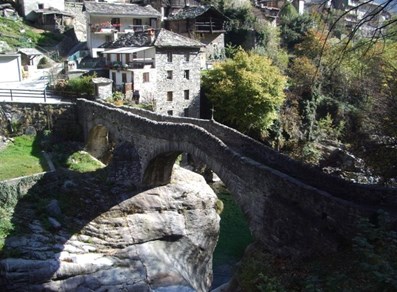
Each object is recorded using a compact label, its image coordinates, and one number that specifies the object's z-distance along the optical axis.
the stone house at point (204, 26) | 45.06
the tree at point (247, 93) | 31.72
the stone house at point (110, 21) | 40.22
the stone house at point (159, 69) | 31.45
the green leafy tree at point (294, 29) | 53.44
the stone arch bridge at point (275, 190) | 10.44
